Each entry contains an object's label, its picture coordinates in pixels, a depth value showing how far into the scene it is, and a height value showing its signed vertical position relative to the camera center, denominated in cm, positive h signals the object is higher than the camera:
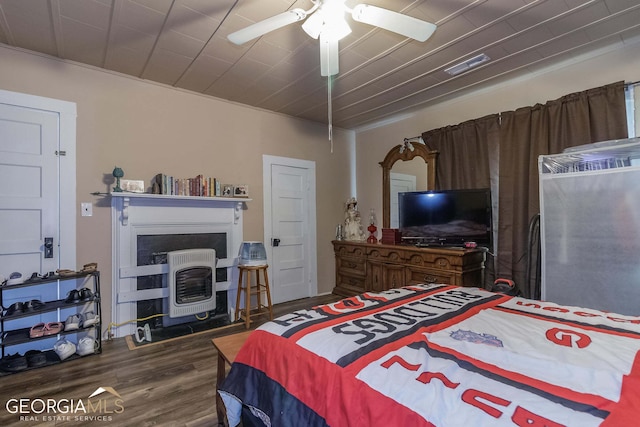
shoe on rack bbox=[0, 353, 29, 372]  229 -111
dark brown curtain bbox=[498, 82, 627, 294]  248 +68
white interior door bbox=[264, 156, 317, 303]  405 -15
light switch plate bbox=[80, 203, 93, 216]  279 +11
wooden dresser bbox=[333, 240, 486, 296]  300 -57
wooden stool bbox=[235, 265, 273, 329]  329 -86
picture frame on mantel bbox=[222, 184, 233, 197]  356 +34
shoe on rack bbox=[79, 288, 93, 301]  258 -64
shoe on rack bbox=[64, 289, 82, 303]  254 -65
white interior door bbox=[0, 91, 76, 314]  248 +30
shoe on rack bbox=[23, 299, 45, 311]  239 -68
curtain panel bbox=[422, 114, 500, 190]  326 +74
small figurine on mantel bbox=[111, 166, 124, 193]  283 +43
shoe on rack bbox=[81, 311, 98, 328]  260 -88
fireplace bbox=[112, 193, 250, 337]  296 -42
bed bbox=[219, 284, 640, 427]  78 -49
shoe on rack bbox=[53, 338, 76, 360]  245 -107
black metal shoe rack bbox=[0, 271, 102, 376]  230 -73
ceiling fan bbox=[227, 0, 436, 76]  164 +111
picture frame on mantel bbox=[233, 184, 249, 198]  361 +34
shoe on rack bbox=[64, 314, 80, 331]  252 -88
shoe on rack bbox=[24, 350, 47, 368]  236 -110
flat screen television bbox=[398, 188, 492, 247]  315 -1
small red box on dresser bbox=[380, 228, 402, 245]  372 -24
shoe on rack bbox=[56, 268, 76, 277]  252 -44
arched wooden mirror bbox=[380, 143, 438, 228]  379 +59
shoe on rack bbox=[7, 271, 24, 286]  233 -46
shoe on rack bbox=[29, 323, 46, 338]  238 -89
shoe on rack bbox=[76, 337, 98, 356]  254 -108
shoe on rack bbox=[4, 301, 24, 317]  232 -69
